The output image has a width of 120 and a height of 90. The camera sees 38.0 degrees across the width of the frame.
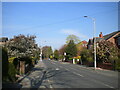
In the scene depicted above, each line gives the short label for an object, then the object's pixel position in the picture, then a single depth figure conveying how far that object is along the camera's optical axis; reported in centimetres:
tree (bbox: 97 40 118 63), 3307
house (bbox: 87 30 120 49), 4272
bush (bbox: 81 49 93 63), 3956
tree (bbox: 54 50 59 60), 11444
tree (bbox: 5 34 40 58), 2092
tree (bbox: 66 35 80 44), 9169
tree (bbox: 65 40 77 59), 7712
